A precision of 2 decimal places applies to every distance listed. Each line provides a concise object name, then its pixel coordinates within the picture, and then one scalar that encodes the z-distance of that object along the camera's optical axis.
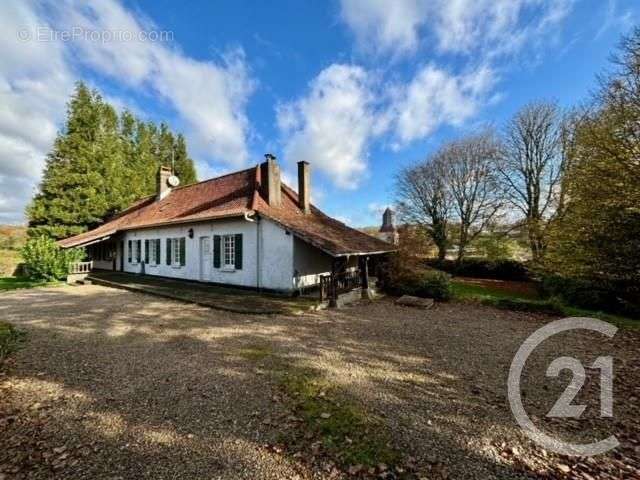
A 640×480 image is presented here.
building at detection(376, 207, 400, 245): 34.85
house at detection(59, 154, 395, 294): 11.62
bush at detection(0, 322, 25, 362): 5.10
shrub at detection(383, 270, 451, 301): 12.08
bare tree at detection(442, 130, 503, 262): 22.83
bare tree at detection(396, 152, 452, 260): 24.86
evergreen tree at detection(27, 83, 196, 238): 22.55
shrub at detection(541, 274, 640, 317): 10.38
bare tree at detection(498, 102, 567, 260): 19.81
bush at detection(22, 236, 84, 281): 15.55
